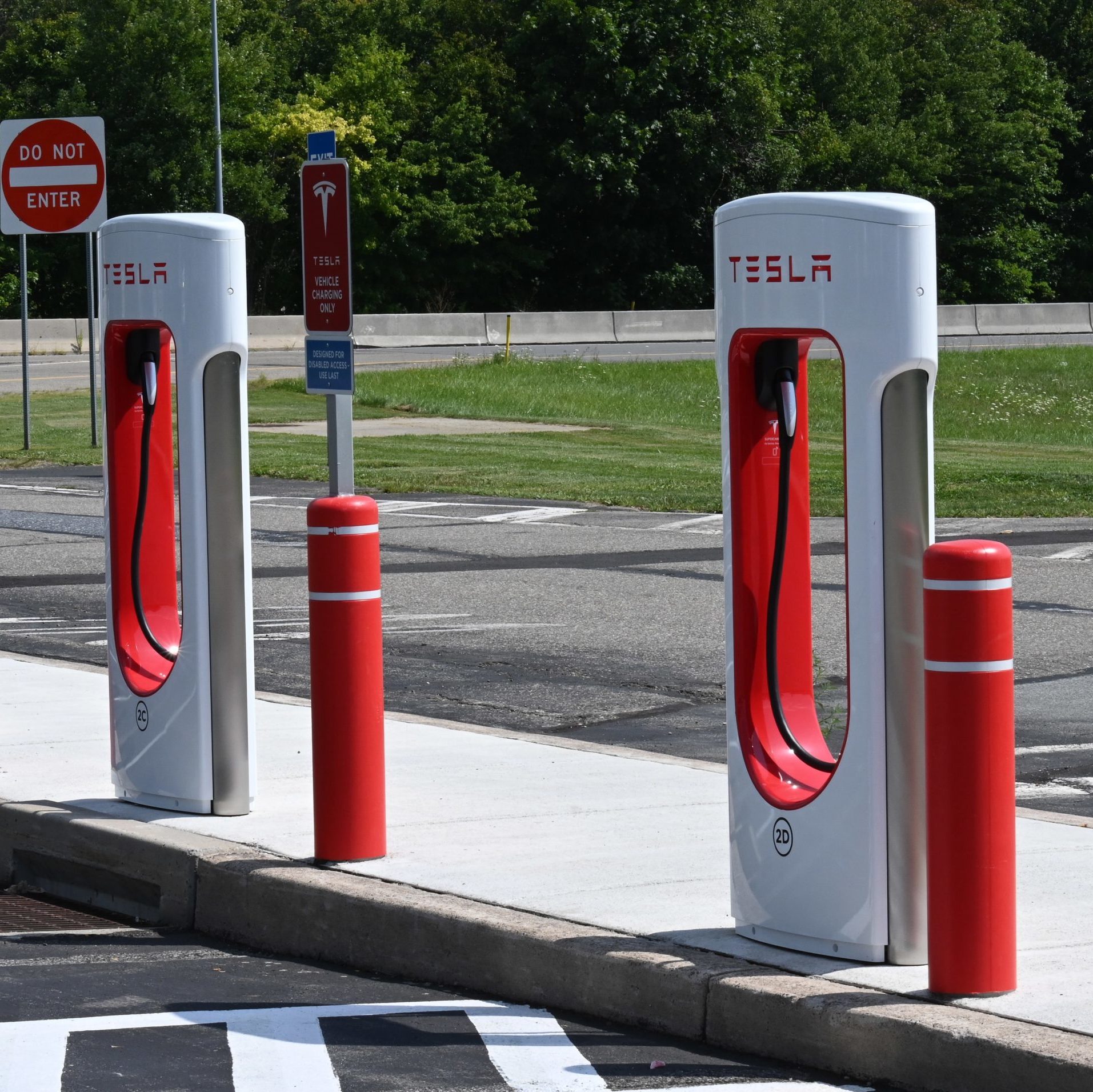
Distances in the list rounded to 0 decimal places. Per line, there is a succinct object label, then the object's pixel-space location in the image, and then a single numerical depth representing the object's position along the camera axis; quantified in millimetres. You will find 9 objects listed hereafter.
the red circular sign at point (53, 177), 37047
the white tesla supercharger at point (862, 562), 8849
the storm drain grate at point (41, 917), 11282
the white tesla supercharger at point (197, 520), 12005
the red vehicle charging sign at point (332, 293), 11142
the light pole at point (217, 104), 81302
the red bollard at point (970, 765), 8340
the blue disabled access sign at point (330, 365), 11230
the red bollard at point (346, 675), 10810
